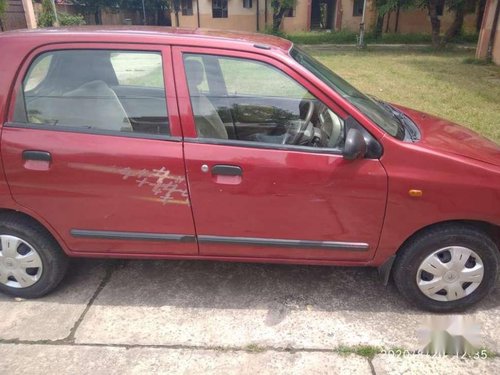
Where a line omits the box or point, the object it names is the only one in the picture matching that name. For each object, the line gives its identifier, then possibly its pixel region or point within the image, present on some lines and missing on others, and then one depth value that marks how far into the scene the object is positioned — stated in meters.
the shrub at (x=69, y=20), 27.16
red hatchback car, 2.57
